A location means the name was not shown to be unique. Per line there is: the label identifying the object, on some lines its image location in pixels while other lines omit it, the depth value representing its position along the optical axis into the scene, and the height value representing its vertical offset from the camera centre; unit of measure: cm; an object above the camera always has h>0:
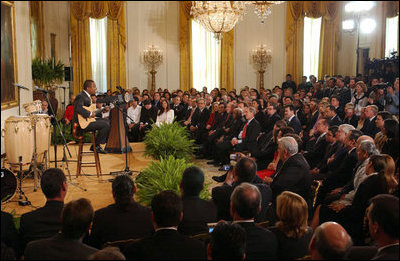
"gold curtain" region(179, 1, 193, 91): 1767 +167
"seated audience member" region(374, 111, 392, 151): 556 -54
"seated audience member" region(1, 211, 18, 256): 325 -101
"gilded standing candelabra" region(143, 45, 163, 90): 1760 +128
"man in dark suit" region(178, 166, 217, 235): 371 -96
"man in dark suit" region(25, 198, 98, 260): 274 -92
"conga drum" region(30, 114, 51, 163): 738 -68
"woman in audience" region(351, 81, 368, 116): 1024 -11
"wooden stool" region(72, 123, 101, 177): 782 -115
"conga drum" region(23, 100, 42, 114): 734 -24
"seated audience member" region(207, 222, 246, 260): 259 -87
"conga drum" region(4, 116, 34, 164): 691 -71
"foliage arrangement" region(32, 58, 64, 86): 1361 +63
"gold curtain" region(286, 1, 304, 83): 1756 +185
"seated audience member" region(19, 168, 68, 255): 348 -98
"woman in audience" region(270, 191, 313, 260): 308 -95
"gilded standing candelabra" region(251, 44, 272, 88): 1794 +132
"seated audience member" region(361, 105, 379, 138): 770 -54
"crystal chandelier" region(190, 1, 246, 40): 1112 +194
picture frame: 936 +75
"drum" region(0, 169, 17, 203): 541 -112
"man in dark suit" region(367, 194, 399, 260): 276 -83
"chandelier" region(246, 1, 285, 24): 1116 +215
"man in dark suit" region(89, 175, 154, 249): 345 -98
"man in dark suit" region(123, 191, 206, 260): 271 -92
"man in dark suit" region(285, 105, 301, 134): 860 -53
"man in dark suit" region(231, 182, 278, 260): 303 -92
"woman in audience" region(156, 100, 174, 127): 1195 -59
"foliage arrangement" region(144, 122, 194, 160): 952 -111
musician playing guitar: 762 -34
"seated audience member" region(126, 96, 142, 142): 1285 -63
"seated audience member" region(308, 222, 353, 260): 251 -84
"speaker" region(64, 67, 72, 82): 1485 +62
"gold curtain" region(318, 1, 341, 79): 1355 +155
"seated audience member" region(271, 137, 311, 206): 517 -94
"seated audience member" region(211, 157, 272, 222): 447 -95
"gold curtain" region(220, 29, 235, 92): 1792 +121
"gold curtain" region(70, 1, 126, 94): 1727 +205
